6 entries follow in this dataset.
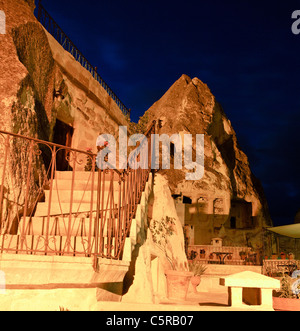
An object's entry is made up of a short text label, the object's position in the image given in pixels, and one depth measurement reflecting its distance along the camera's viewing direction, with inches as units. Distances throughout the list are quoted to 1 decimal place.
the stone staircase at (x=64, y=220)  184.7
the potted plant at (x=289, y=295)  210.1
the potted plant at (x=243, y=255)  745.5
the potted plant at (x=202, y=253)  762.5
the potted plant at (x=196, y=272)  366.6
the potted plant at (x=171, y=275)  280.6
